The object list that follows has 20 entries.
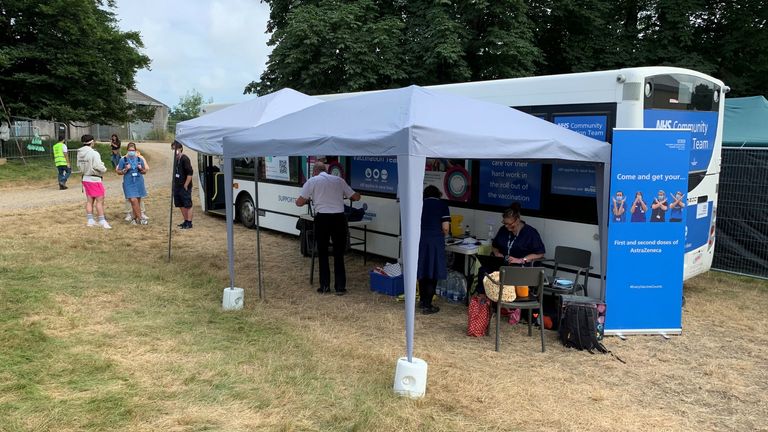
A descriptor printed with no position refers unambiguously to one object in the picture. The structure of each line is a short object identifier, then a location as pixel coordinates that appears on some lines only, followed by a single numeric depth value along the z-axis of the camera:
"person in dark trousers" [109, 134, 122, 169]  14.92
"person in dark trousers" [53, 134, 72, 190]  15.80
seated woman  5.80
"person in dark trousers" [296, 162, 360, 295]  6.51
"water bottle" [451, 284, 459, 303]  6.71
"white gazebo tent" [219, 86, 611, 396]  3.98
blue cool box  6.87
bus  5.38
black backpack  5.10
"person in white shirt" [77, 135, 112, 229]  10.02
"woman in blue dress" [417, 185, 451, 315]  5.84
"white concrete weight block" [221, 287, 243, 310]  6.10
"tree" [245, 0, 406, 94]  13.64
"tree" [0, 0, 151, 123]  21.36
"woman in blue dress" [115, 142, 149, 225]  10.51
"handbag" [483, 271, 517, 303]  5.13
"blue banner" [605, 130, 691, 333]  5.41
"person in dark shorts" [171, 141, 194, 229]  10.58
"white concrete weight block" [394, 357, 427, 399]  3.96
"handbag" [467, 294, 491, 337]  5.44
